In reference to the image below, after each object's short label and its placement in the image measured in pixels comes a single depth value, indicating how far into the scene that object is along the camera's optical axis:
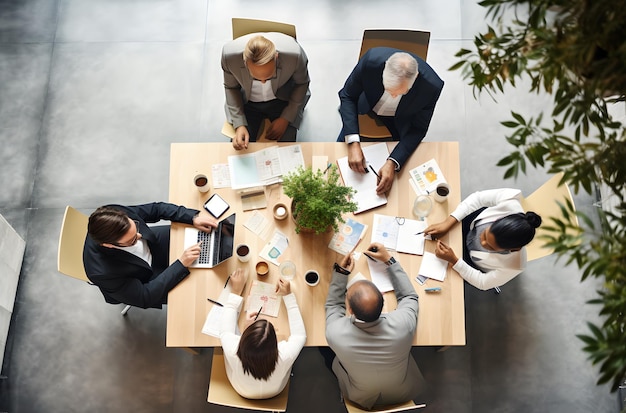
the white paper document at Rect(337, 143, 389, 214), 2.74
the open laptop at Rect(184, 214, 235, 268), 2.64
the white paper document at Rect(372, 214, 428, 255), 2.66
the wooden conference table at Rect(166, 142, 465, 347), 2.57
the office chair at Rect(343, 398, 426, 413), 2.58
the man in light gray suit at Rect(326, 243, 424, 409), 2.35
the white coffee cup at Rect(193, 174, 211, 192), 2.72
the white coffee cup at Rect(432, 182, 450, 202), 2.67
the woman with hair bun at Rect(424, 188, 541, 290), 2.43
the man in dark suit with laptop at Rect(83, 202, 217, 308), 2.46
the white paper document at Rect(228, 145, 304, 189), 2.77
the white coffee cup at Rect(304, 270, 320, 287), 2.60
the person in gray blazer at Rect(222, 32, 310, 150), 2.69
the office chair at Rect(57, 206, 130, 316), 2.61
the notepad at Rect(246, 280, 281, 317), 2.58
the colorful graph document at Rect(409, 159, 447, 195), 2.75
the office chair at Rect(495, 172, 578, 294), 2.69
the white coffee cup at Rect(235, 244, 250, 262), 2.60
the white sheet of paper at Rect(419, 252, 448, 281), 2.61
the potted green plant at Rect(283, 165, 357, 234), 2.35
